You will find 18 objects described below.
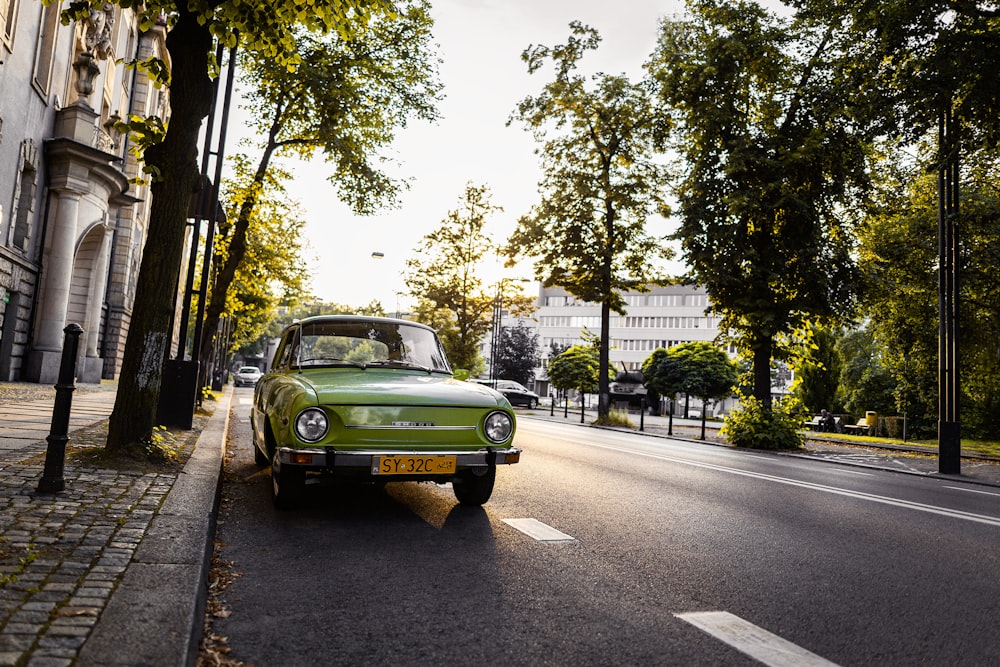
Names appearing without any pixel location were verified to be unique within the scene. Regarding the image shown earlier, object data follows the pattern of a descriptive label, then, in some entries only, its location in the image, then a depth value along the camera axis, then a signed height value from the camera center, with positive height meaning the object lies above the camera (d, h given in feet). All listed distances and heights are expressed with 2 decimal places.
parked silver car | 188.03 +1.18
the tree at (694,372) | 185.98 +9.56
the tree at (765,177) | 65.87 +21.45
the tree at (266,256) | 60.85 +13.45
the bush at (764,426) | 63.93 -0.94
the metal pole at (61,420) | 16.34 -1.11
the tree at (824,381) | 135.95 +6.95
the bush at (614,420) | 90.27 -1.71
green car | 17.44 -0.82
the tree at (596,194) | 93.66 +26.00
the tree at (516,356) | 226.79 +12.84
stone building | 59.52 +17.05
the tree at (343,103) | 52.95 +20.39
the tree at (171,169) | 23.86 +6.71
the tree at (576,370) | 189.42 +8.24
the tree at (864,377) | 136.56 +8.40
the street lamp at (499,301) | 146.66 +18.63
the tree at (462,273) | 148.66 +23.44
